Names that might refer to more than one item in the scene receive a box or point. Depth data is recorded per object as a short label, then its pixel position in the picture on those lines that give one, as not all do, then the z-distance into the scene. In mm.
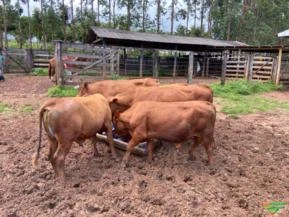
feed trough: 3625
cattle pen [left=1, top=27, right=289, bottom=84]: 8724
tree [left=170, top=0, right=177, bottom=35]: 27445
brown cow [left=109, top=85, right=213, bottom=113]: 4201
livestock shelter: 14459
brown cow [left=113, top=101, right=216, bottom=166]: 3362
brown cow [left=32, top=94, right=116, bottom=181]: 2955
